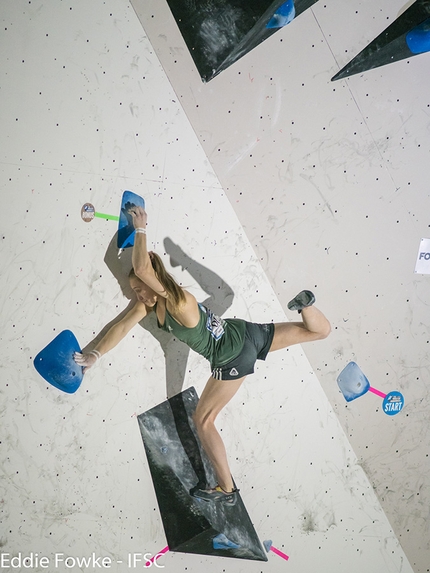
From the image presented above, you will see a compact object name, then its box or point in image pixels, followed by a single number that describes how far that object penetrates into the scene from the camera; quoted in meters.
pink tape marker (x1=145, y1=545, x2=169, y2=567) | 2.69
